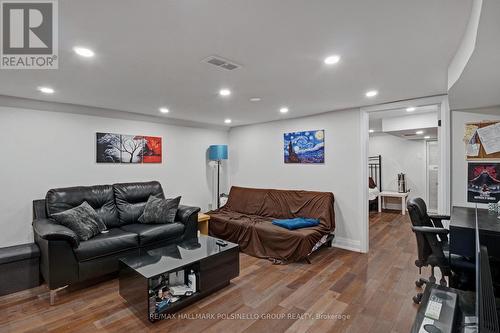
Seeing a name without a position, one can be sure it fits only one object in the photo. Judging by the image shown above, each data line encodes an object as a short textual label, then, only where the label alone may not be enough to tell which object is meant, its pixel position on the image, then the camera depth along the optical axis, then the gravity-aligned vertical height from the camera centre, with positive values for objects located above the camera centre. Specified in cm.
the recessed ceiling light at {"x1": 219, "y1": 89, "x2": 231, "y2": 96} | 300 +91
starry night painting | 433 +35
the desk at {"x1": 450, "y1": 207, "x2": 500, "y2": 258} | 190 -54
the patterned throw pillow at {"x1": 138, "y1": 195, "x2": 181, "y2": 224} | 370 -66
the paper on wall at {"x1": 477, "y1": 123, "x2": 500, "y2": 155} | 275 +31
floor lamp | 529 +30
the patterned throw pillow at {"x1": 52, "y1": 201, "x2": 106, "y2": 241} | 290 -64
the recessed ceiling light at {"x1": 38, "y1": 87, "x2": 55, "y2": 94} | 287 +90
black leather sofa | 261 -83
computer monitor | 65 -38
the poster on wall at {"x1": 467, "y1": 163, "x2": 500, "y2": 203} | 276 -19
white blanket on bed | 641 -70
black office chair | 220 -84
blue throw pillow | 370 -86
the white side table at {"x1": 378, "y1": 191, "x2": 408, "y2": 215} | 643 -77
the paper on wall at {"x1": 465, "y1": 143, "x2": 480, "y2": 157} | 287 +19
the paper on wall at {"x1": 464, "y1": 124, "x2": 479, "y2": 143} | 287 +39
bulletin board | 276 +30
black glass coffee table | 226 -108
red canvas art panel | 445 +30
